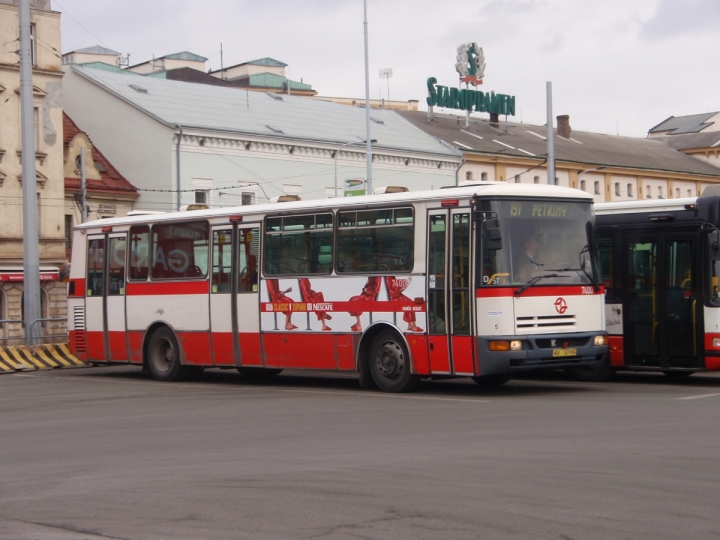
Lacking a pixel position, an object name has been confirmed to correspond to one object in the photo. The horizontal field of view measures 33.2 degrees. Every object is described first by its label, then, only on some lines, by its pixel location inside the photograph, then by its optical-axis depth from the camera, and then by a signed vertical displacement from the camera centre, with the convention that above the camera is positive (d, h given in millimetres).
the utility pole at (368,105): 46328 +7908
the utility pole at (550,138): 38688 +5491
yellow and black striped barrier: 25219 -923
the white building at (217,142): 52469 +7834
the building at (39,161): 46844 +6164
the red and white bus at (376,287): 16609 +340
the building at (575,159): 69562 +9292
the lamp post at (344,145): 56438 +7961
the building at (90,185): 50750 +5503
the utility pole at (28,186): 27297 +2929
